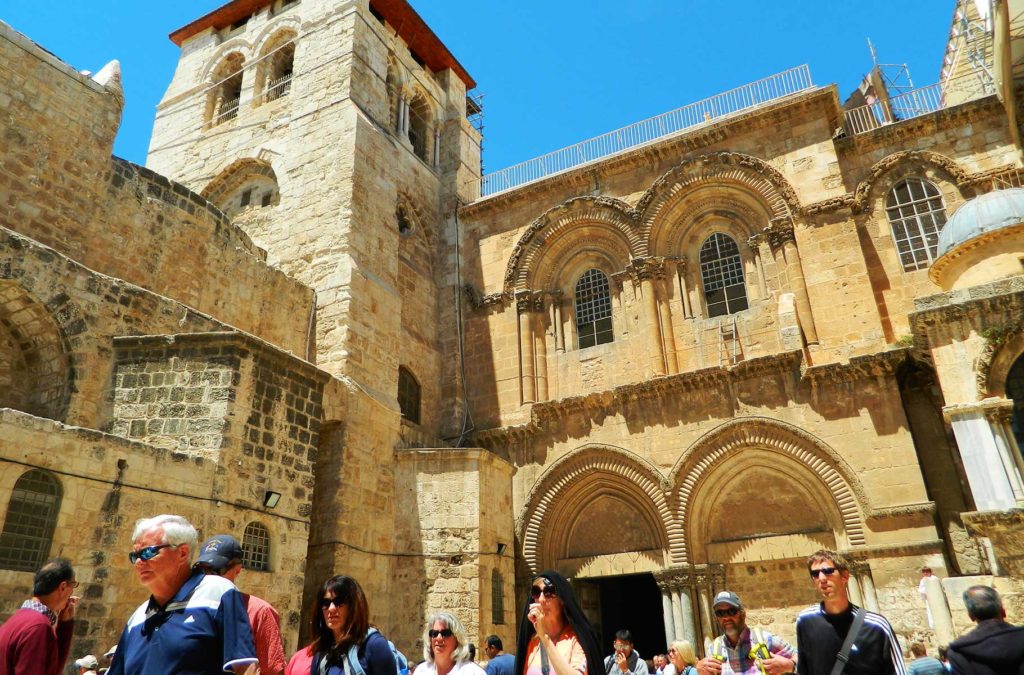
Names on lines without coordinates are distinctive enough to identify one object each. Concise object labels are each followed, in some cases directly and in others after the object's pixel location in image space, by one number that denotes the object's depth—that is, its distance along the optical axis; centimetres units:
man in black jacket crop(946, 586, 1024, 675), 351
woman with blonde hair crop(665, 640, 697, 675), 664
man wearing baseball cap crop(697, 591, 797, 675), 423
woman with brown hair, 325
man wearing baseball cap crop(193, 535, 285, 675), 325
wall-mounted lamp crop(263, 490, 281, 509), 997
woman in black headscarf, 312
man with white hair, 276
